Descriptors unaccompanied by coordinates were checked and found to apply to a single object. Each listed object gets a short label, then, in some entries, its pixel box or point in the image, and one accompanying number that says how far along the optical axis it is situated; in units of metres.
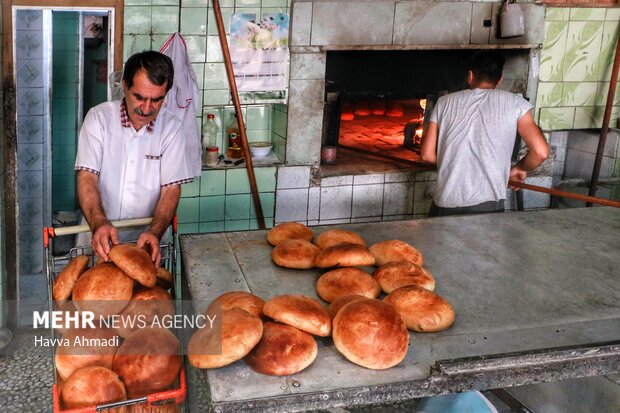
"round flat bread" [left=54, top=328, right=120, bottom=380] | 2.11
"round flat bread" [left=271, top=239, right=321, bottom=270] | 2.64
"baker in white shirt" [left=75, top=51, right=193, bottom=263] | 3.04
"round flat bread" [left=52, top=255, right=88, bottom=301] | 2.38
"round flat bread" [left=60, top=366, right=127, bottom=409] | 1.96
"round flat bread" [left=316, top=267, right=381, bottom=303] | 2.37
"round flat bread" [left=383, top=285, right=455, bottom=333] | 2.21
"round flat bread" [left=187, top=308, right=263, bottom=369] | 1.97
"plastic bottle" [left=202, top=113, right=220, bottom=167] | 4.81
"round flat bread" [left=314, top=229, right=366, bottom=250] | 2.82
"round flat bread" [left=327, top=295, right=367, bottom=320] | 2.21
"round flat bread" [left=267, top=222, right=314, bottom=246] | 2.86
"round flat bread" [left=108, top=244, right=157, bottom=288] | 2.37
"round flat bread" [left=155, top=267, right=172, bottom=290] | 2.57
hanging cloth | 4.41
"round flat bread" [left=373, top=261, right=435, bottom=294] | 2.46
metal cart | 1.94
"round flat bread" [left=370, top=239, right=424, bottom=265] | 2.69
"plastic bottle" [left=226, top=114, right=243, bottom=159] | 4.98
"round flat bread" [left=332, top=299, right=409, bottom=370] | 2.00
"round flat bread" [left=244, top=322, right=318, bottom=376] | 1.95
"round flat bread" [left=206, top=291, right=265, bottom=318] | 2.22
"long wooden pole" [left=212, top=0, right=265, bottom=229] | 4.52
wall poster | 4.63
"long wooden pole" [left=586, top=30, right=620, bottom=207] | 5.40
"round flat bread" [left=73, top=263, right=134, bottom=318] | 2.26
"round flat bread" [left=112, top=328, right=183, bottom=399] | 2.04
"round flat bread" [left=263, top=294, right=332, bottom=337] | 2.11
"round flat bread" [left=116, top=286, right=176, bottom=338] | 2.25
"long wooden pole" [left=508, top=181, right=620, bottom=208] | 3.81
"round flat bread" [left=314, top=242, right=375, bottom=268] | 2.57
